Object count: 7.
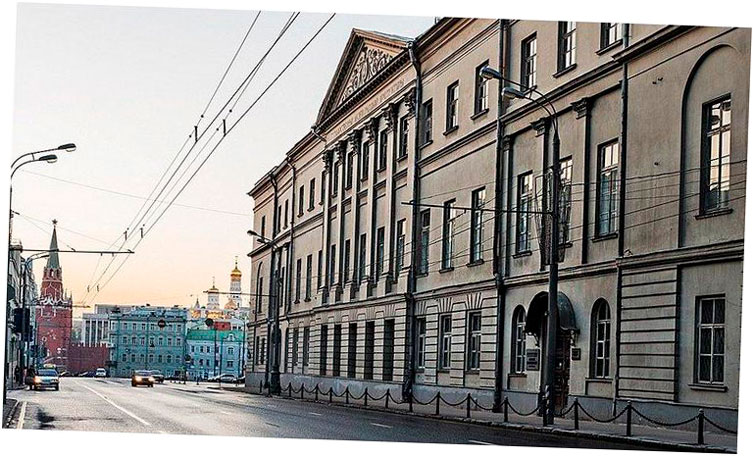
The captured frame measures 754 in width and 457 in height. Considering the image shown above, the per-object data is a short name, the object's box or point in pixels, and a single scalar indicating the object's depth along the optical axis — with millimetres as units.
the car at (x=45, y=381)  64688
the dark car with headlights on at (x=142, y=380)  90062
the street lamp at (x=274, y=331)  69312
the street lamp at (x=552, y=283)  30359
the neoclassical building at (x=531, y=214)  27953
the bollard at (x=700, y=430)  23736
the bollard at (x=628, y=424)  26172
